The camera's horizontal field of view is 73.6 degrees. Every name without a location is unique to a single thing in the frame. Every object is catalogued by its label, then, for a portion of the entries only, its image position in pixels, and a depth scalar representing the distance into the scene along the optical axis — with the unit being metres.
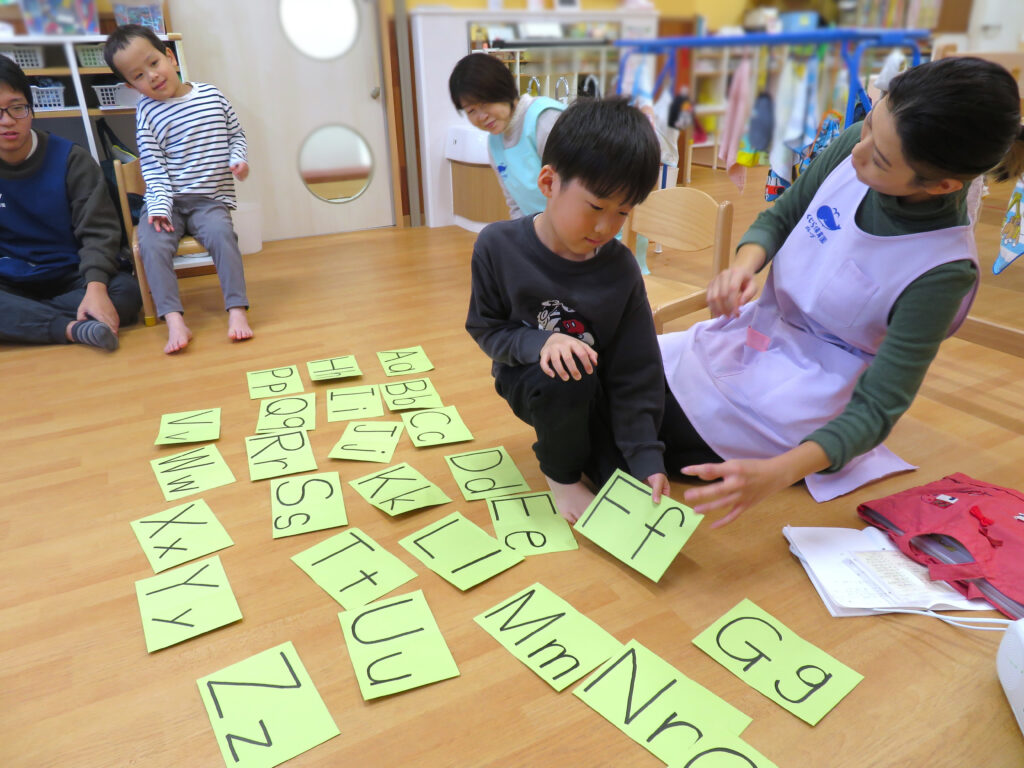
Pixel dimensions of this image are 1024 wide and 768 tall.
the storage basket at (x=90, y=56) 2.07
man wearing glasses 1.75
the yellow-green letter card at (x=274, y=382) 1.54
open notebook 0.92
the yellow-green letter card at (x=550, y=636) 0.83
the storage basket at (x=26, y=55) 1.98
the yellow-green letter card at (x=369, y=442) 1.28
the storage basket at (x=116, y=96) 2.14
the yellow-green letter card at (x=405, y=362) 1.64
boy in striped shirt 1.84
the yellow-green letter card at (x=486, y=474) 1.17
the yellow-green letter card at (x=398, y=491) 1.13
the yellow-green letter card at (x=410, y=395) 1.47
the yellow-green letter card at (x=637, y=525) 0.96
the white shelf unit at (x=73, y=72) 1.99
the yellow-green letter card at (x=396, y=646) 0.81
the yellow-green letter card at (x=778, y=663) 0.79
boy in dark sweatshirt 0.89
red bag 0.92
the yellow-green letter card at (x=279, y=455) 1.24
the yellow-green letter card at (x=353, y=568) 0.95
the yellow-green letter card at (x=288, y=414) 1.39
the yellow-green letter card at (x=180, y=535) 1.03
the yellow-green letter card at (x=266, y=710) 0.73
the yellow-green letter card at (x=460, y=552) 0.98
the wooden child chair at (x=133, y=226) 1.87
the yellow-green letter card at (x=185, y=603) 0.89
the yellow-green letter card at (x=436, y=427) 1.33
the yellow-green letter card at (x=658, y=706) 0.74
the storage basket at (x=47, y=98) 2.05
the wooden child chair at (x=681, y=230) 1.43
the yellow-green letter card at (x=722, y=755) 0.71
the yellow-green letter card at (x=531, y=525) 1.04
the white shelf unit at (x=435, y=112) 2.64
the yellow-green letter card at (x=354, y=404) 1.44
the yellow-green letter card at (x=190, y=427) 1.34
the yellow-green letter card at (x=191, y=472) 1.19
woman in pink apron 0.72
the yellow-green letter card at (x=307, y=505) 1.09
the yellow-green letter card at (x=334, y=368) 1.60
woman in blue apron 1.62
